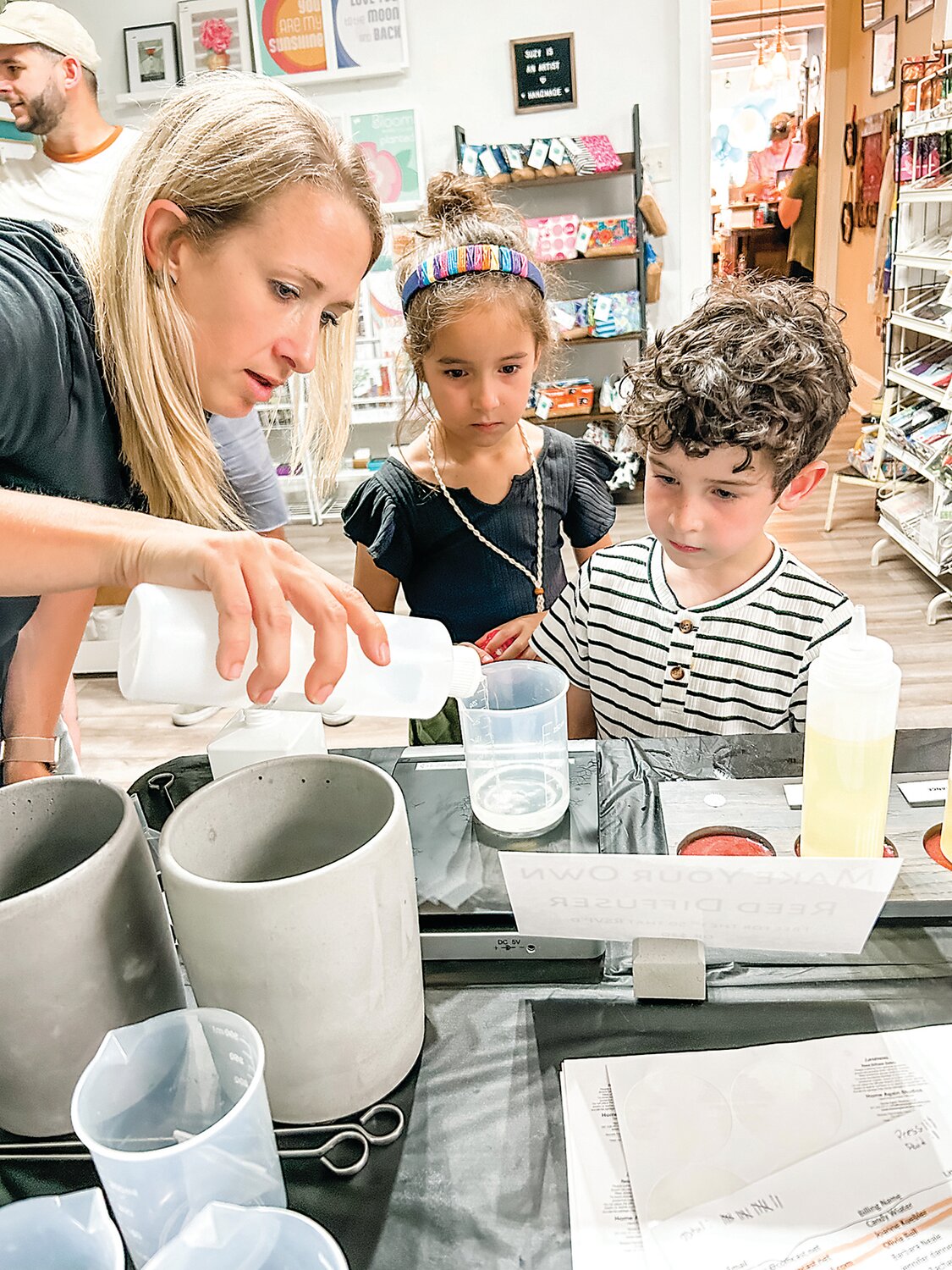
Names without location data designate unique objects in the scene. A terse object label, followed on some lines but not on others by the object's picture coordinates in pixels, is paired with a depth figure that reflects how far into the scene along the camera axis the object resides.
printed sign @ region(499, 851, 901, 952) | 0.57
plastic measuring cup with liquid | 0.82
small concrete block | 0.63
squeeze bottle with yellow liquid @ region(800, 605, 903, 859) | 0.62
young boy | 1.07
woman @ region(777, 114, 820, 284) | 7.79
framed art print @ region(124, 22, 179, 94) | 4.38
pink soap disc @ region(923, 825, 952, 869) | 0.72
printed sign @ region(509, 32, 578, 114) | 4.15
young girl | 1.42
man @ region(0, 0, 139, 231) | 2.54
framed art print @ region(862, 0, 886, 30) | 5.62
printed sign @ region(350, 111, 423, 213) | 4.35
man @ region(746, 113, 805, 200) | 9.34
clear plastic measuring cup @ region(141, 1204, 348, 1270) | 0.40
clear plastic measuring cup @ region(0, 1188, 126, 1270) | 0.44
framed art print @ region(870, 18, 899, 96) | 5.41
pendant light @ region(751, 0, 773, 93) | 7.46
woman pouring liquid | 0.95
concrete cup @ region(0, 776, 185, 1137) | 0.52
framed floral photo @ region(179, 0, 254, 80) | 4.28
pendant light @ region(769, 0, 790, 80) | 7.37
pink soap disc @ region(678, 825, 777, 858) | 0.74
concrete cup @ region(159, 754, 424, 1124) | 0.50
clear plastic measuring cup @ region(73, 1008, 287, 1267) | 0.44
